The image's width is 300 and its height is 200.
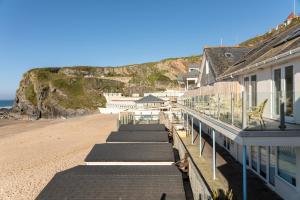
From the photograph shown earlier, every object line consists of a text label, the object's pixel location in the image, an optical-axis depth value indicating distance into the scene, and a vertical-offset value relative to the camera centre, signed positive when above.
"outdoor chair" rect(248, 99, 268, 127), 7.11 -0.45
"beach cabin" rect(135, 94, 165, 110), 32.97 -0.43
